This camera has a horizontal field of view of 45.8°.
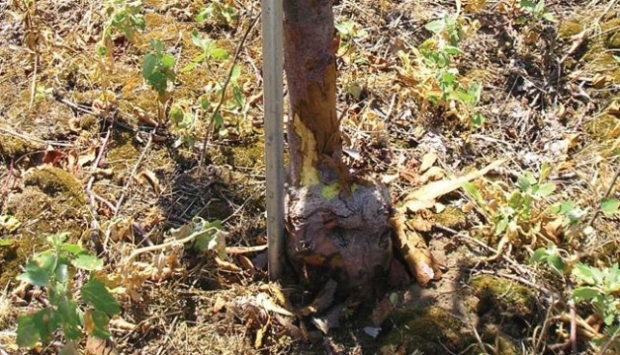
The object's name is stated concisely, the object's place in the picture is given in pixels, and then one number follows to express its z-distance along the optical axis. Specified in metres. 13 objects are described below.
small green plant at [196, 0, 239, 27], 2.88
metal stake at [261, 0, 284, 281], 1.67
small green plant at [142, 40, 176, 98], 2.36
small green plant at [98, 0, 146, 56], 2.46
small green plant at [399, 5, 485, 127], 2.49
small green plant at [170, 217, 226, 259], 2.07
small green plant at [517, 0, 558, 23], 2.76
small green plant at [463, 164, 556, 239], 2.18
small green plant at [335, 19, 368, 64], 2.76
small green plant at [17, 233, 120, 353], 1.70
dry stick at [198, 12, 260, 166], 2.25
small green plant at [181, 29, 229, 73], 2.35
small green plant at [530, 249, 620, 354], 1.86
